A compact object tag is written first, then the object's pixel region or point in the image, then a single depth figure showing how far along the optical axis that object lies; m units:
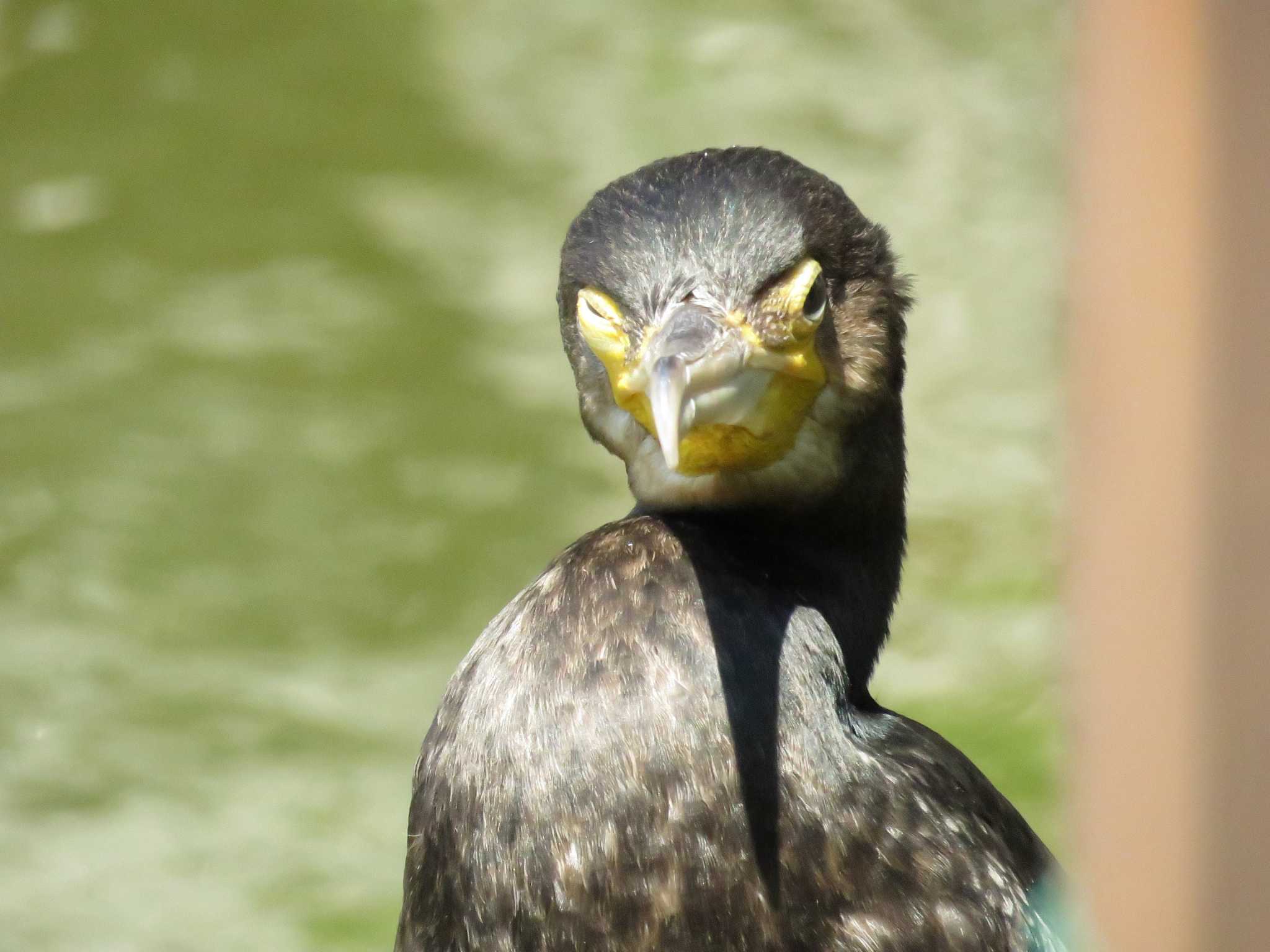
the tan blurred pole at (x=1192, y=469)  1.86
